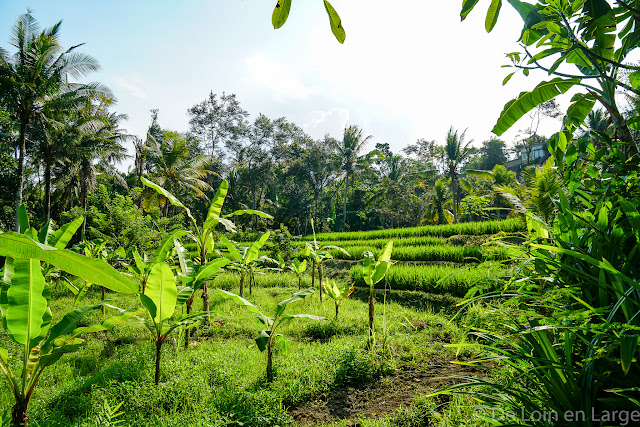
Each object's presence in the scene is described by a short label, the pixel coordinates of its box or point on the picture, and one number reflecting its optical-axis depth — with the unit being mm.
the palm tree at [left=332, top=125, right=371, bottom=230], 23922
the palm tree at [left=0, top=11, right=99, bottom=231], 10781
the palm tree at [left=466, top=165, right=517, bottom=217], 16648
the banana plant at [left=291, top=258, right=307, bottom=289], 6164
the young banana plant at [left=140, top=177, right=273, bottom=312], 3658
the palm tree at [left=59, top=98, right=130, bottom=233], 14631
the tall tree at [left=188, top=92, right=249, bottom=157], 26141
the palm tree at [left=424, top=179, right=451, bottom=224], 21562
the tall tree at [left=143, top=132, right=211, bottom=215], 16109
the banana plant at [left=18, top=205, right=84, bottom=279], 2381
